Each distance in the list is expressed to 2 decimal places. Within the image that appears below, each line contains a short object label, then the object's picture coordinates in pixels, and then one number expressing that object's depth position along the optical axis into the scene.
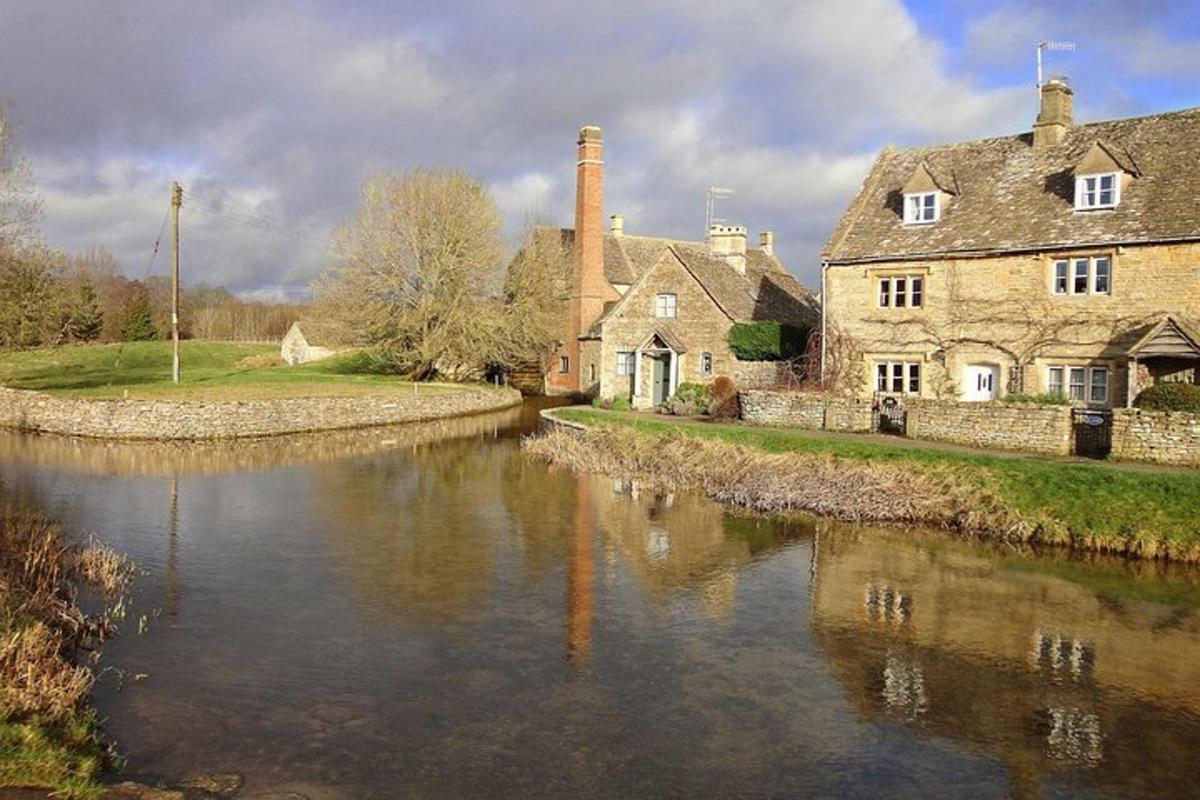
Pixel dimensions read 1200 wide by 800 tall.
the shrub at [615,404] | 38.94
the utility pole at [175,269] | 41.28
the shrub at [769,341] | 34.97
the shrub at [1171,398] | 22.14
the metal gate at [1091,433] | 21.94
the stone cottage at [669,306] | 37.88
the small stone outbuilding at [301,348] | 69.25
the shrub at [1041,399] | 24.81
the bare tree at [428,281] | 47.22
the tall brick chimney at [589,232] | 48.47
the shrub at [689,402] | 34.72
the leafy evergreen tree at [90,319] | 65.56
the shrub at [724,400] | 32.00
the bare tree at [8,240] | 31.03
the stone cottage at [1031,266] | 25.56
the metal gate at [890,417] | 26.59
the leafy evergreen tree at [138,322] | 78.38
